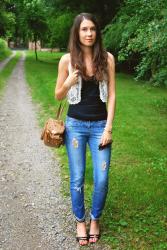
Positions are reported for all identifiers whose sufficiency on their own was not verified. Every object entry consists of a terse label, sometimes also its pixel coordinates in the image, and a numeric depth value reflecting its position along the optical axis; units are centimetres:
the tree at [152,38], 873
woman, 434
